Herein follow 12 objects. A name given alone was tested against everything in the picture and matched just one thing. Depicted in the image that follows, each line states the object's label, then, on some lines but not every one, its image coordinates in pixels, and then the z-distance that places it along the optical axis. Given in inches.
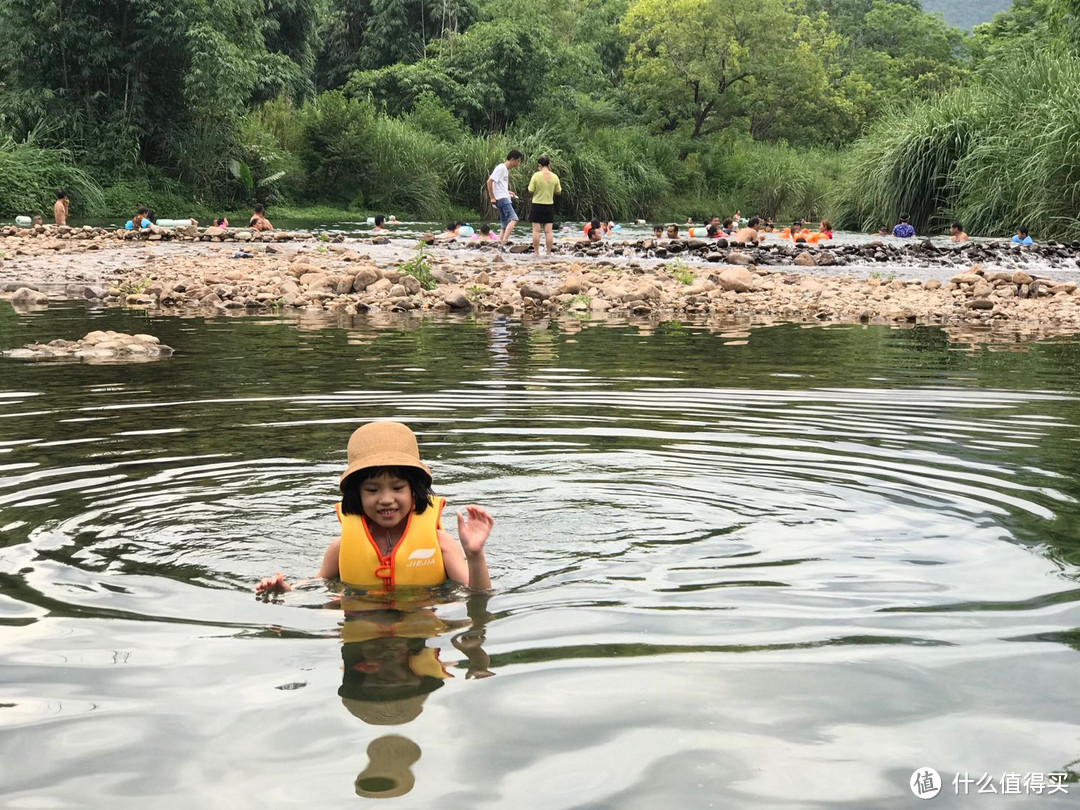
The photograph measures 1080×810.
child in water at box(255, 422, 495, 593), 189.3
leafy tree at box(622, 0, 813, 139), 2303.2
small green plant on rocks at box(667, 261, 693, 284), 728.3
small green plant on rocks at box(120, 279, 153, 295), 686.5
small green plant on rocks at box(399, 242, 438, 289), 696.4
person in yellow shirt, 897.5
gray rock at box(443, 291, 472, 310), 632.4
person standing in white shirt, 963.3
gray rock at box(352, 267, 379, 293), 672.4
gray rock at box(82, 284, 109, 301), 677.9
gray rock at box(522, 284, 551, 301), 648.4
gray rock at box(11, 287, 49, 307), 645.9
